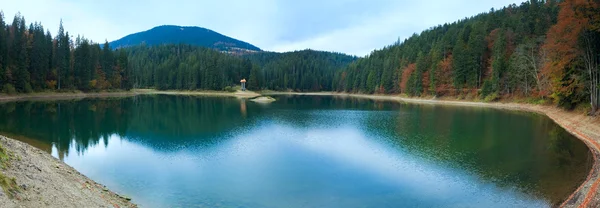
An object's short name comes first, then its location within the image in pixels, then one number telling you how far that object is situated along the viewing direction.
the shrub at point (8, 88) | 54.38
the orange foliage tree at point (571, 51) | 26.27
